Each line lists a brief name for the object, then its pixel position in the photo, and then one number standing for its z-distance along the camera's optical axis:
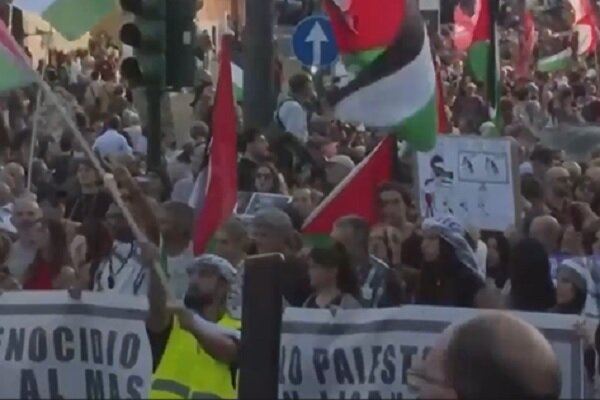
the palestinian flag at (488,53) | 17.28
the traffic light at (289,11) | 33.62
